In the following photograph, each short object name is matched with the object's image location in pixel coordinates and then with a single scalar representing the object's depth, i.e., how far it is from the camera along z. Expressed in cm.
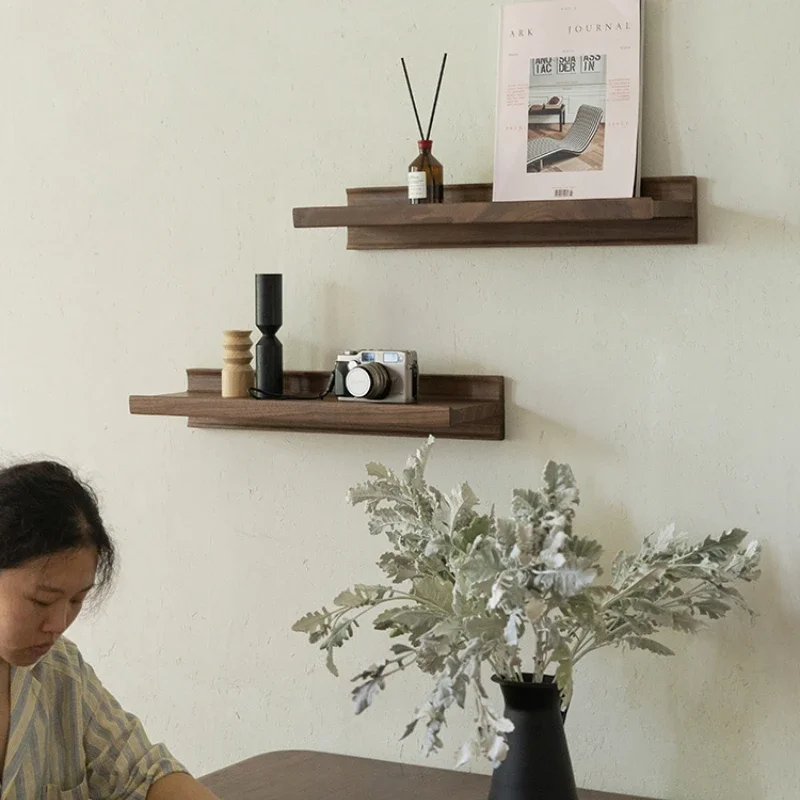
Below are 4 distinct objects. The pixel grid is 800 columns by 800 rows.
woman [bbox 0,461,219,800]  156
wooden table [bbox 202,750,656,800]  199
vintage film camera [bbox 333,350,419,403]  201
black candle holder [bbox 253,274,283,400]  211
